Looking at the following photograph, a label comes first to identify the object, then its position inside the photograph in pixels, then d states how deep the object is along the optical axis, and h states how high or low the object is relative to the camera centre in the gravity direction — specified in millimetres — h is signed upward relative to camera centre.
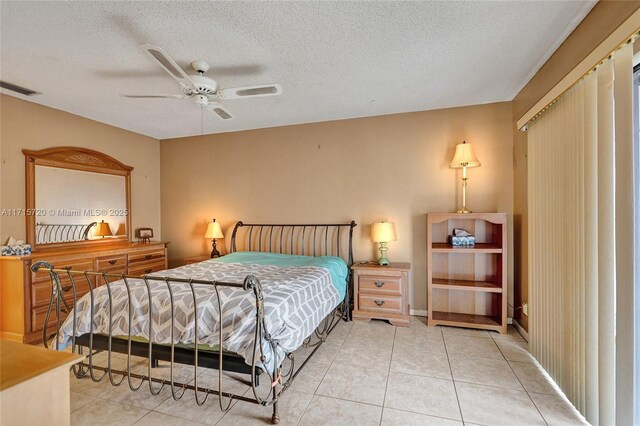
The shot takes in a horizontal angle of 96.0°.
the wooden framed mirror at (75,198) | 3414 +214
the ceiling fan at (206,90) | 2197 +986
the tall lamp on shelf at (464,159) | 3334 +612
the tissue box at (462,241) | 3420 -353
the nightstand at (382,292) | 3434 -983
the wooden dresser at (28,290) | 2951 -812
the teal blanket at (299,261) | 3295 -601
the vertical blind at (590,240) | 1535 -185
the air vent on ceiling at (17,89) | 2870 +1300
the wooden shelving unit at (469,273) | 3227 -758
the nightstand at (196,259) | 4301 -696
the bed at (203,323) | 1814 -765
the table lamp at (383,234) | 3566 -275
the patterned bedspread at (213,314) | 1839 -710
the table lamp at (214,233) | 4458 -314
